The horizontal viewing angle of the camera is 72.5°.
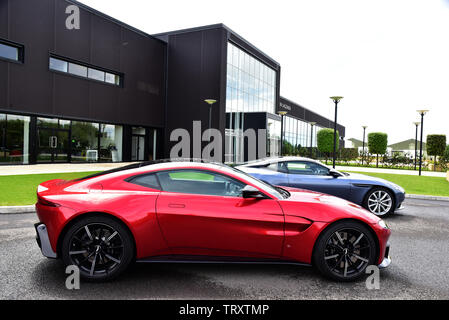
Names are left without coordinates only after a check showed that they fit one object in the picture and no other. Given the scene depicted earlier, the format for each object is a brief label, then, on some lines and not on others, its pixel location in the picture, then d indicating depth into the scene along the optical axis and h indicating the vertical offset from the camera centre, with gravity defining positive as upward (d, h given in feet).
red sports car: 10.71 -2.75
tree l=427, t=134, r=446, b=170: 93.80 +3.81
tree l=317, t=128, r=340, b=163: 142.61 +6.32
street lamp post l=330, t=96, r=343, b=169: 52.38 +9.43
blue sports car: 22.44 -2.26
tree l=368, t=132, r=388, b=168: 114.83 +4.82
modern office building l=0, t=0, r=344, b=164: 58.34 +15.14
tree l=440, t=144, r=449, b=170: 88.48 -1.31
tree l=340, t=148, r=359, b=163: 119.75 +0.02
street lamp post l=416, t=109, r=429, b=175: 69.90 +10.12
